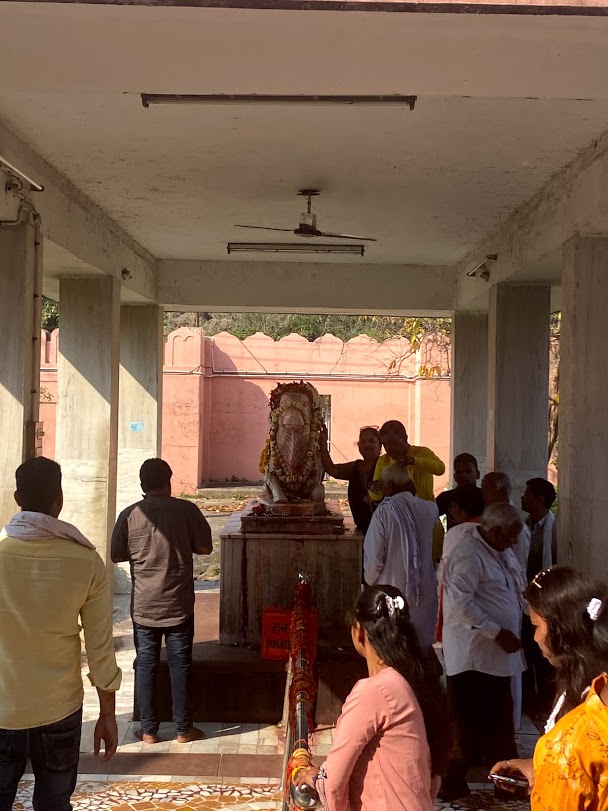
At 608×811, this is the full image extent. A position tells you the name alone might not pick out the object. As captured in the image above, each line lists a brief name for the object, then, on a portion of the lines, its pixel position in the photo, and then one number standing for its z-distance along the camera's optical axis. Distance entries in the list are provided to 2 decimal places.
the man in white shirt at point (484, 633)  4.68
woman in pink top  2.55
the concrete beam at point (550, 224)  5.59
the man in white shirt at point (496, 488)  5.95
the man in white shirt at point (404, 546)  5.45
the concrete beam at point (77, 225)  5.98
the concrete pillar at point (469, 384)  11.05
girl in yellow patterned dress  2.15
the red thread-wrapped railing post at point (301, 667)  2.64
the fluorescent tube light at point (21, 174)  5.26
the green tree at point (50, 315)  24.45
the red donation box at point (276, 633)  6.10
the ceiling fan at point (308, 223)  6.91
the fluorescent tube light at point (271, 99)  4.77
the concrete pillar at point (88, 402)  8.14
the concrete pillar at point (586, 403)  5.63
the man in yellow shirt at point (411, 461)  6.25
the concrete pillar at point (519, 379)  8.20
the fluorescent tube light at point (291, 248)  8.43
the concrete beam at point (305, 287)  10.58
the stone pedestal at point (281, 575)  6.54
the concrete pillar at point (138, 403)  10.76
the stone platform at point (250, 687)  6.02
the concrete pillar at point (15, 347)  5.57
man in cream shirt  3.29
